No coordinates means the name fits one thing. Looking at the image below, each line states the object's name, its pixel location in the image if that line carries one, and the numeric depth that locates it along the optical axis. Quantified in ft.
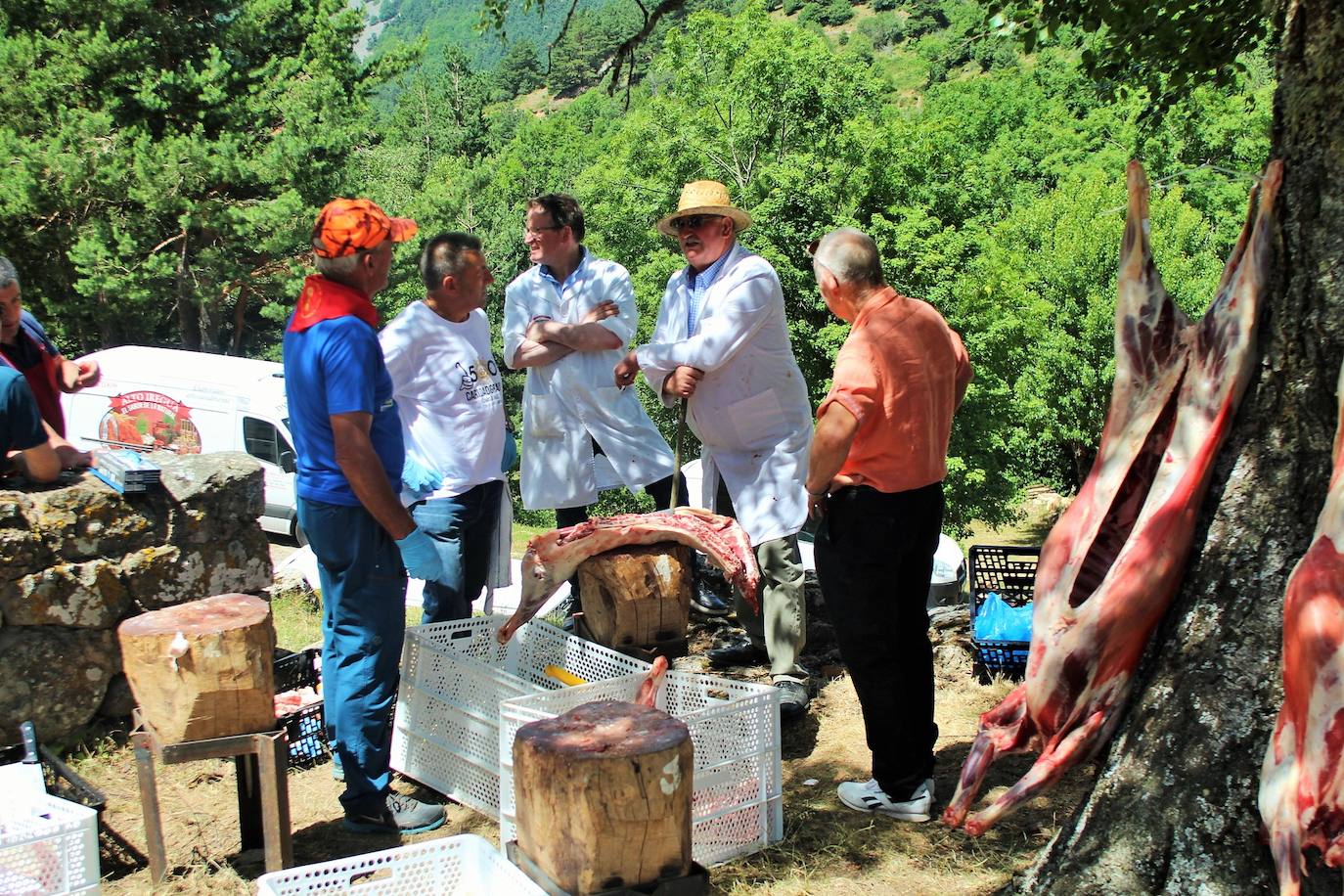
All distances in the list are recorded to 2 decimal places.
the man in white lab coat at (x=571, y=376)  17.95
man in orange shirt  12.12
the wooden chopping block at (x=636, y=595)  15.40
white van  48.91
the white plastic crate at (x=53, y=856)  9.98
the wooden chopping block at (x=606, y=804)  8.89
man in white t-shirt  15.67
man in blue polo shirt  12.23
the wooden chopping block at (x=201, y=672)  11.33
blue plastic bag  16.99
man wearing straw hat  16.15
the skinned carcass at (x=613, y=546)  15.51
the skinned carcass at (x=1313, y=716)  7.43
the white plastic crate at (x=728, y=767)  12.16
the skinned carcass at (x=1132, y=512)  9.02
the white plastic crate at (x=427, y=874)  8.83
